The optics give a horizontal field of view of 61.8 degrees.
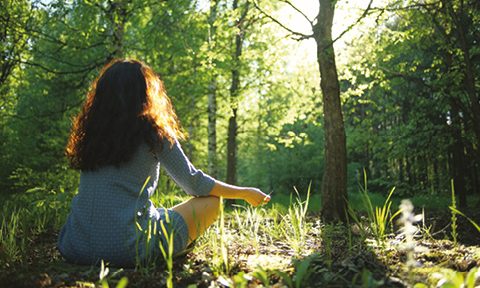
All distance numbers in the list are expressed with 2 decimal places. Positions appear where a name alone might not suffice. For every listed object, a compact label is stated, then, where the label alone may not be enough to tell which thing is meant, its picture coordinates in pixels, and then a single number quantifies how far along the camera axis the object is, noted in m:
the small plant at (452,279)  1.38
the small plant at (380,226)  2.46
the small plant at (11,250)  2.55
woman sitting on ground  2.30
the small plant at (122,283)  1.22
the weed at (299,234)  2.67
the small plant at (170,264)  1.55
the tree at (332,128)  5.41
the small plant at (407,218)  1.27
